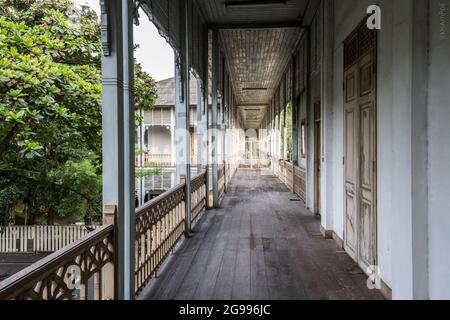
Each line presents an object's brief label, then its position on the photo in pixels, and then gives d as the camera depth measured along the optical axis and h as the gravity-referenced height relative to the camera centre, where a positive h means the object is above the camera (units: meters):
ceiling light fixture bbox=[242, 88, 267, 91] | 17.16 +3.50
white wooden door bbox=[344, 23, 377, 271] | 3.57 -0.01
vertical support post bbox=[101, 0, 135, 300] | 2.40 +0.19
